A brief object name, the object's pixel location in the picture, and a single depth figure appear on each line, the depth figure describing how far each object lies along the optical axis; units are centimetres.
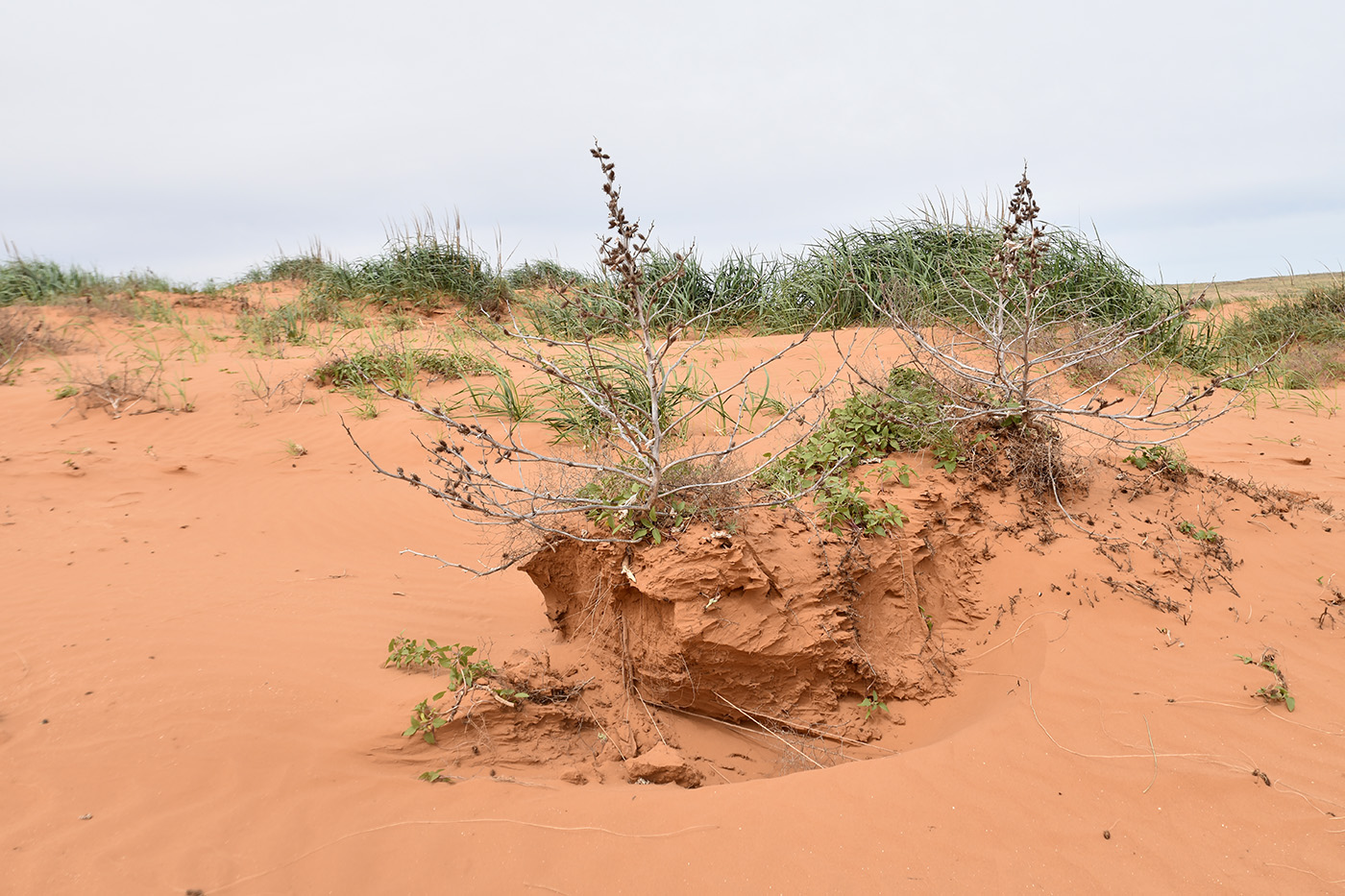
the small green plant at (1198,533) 344
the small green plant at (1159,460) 393
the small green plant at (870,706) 298
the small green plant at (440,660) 289
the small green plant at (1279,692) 256
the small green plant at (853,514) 316
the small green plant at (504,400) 690
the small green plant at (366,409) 710
